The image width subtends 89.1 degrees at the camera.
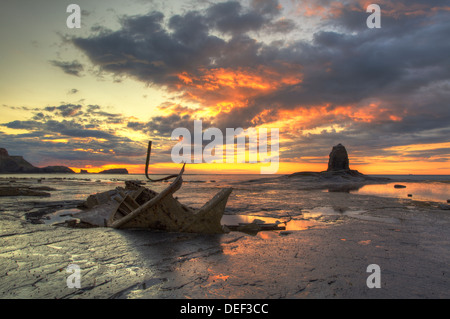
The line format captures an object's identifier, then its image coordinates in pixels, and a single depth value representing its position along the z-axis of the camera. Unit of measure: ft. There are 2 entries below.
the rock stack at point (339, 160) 175.83
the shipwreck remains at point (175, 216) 19.25
